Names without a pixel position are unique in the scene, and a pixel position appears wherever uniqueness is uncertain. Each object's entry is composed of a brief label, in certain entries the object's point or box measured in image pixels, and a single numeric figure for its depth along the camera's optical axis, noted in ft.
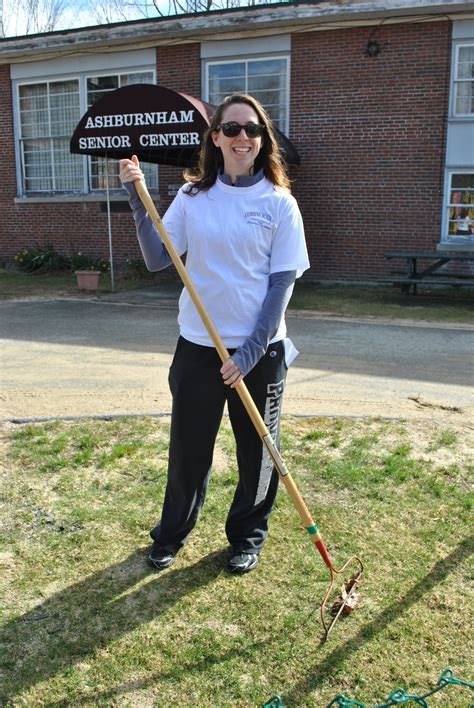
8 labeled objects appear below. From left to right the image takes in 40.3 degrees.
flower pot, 40.52
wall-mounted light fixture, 39.55
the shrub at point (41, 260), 50.29
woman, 8.65
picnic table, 36.35
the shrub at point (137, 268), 47.19
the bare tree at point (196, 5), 85.56
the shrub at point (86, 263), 49.21
